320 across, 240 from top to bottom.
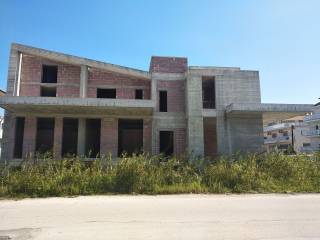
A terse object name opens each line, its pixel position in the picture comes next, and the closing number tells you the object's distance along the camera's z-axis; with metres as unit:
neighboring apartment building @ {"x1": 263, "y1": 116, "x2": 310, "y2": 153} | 50.72
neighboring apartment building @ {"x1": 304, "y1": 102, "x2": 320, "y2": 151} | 46.28
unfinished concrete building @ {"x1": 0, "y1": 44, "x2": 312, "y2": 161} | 16.44
